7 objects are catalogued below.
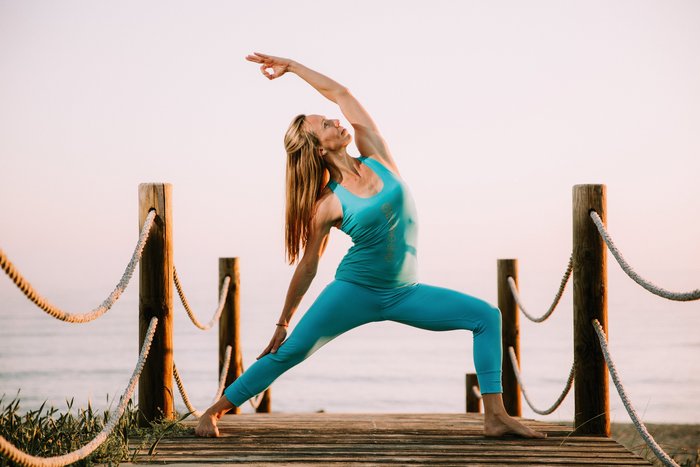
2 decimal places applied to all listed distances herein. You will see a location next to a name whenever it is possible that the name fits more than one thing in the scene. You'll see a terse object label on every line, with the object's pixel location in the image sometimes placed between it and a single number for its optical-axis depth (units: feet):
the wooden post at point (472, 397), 29.68
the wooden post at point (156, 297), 16.84
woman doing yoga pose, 15.10
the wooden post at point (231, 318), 25.16
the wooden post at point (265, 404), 29.01
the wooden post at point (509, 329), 24.75
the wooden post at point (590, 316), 16.38
